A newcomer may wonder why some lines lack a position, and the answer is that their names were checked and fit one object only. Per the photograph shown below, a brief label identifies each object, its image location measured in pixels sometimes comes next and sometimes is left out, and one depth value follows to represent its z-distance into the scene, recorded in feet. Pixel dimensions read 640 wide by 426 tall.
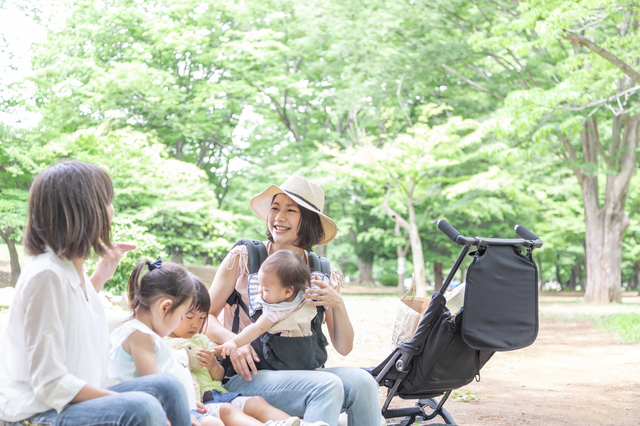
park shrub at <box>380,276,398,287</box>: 90.02
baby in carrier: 7.39
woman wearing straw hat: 6.95
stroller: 8.23
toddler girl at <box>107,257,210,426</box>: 6.02
